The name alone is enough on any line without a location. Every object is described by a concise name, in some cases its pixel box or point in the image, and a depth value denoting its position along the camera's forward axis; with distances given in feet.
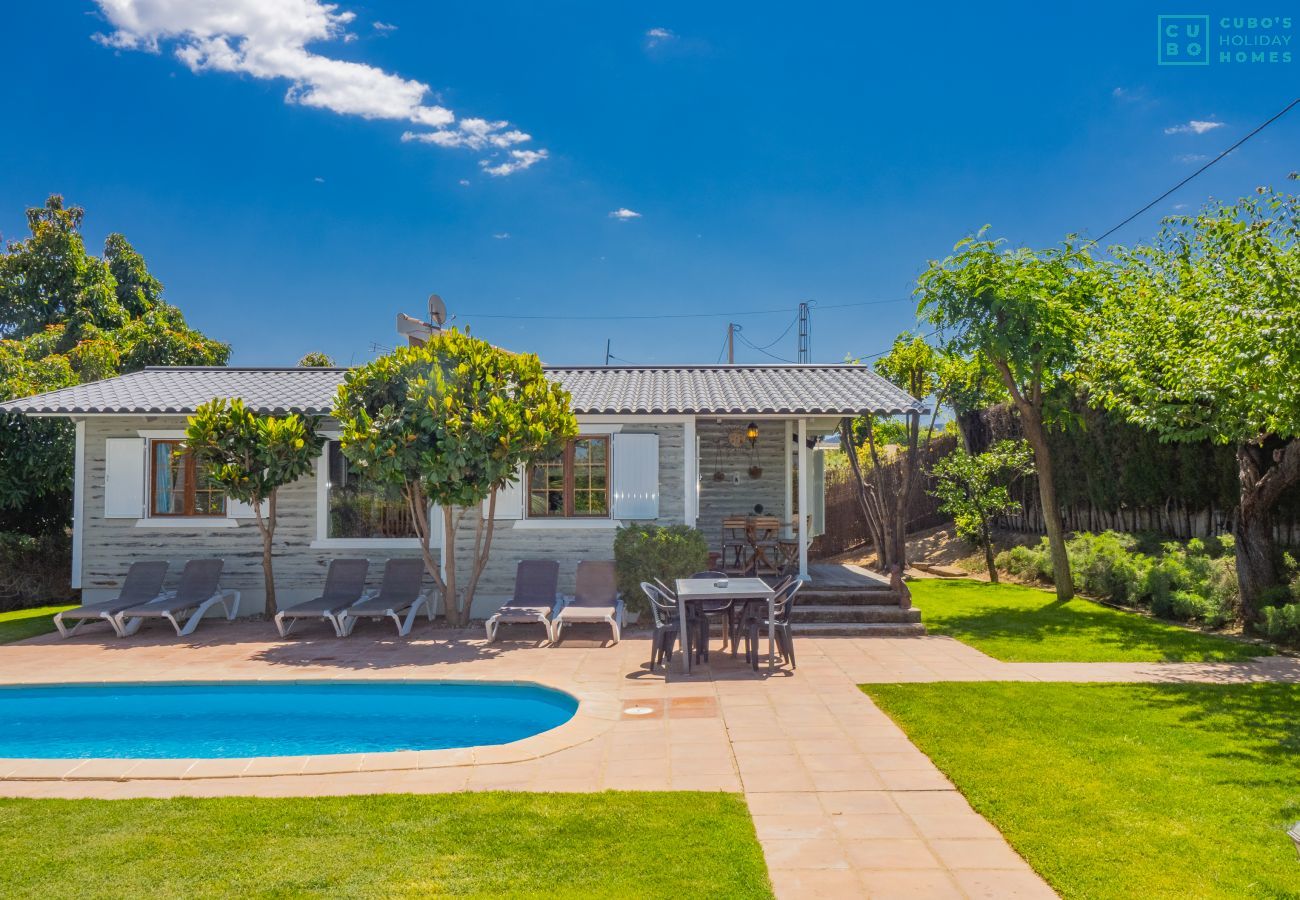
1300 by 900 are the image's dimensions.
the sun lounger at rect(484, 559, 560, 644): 33.45
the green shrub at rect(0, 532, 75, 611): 46.78
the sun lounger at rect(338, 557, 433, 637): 34.40
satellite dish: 42.68
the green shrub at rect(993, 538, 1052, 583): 49.42
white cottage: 38.34
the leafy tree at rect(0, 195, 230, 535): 58.90
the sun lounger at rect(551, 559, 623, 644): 32.65
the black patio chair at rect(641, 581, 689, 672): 27.37
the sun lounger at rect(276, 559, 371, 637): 35.19
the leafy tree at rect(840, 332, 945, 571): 49.60
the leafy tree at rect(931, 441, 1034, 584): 50.11
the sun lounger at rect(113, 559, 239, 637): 35.06
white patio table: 26.40
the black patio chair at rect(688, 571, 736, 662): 27.89
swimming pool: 22.63
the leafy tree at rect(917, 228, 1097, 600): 38.14
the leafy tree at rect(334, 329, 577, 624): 31.83
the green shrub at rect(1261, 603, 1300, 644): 29.66
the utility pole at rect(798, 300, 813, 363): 104.47
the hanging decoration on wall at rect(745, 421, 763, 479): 46.23
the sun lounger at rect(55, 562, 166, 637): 35.35
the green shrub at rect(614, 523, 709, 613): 35.40
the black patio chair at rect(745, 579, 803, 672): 27.27
